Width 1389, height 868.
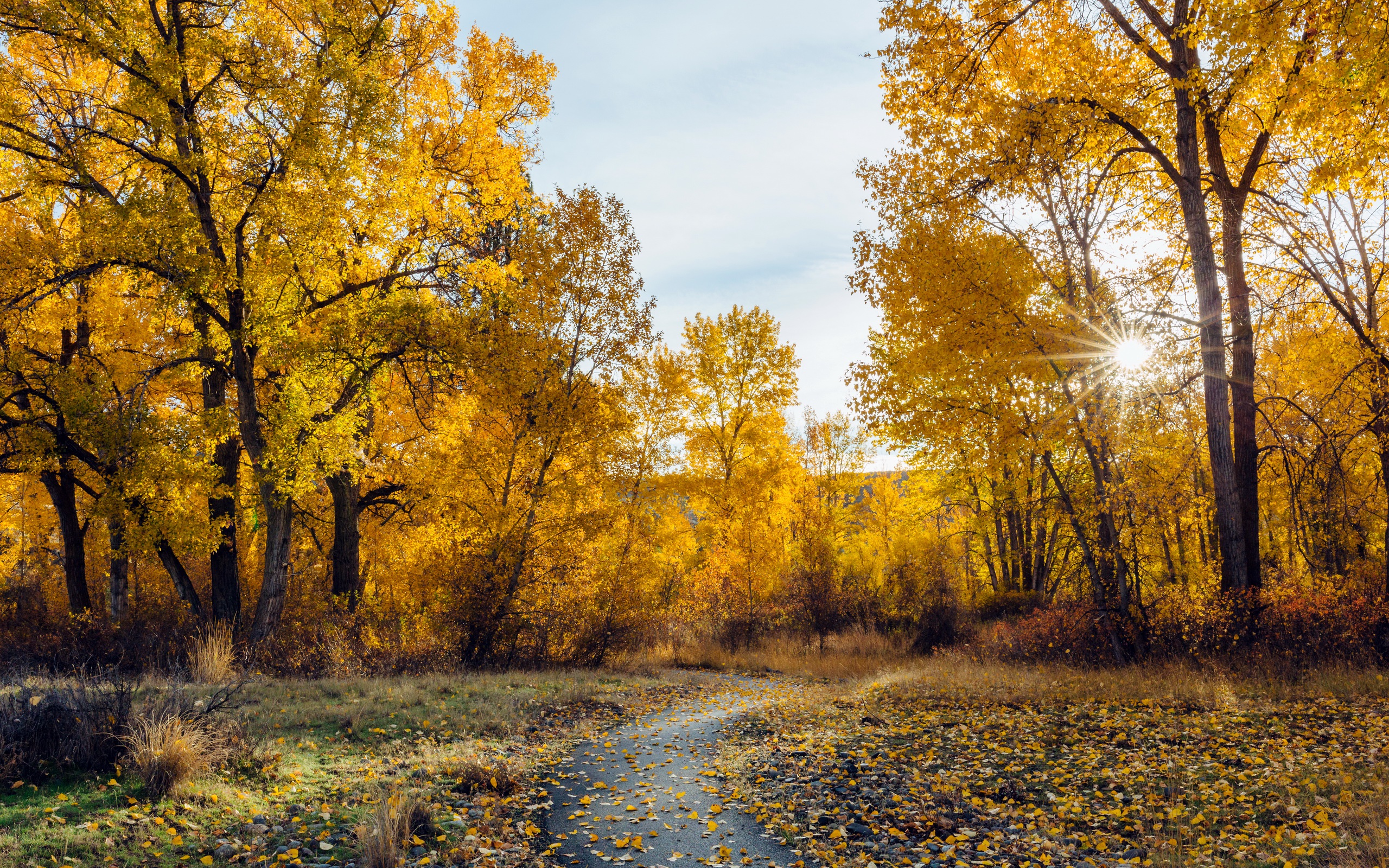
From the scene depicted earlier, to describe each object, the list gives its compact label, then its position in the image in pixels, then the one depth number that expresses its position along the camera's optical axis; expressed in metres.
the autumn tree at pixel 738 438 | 23.06
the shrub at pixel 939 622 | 18.14
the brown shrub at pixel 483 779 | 6.69
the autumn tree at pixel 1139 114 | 10.57
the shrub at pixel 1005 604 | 20.48
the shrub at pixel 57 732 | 5.65
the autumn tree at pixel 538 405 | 13.56
